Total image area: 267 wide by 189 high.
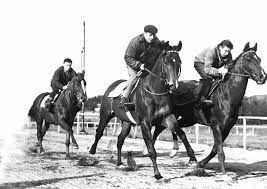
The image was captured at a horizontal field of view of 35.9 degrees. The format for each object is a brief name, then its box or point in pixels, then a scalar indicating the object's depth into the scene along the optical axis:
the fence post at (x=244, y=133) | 16.26
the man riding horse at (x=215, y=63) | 9.54
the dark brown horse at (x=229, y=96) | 8.85
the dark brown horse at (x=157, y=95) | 8.48
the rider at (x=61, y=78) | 14.44
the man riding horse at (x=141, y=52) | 9.73
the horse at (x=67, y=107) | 13.59
